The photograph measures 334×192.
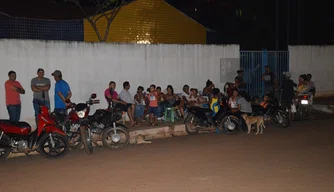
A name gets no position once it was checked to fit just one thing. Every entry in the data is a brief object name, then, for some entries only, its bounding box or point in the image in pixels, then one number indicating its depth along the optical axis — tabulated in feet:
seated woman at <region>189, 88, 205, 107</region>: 42.80
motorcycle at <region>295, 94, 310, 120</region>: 45.73
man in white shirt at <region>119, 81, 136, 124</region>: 39.99
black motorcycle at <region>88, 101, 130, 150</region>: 31.32
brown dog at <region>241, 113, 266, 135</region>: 37.52
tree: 56.18
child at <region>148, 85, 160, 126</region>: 40.50
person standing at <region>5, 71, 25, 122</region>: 33.81
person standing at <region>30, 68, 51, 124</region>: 35.58
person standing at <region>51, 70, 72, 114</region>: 34.88
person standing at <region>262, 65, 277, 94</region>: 52.28
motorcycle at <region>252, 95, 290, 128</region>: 40.65
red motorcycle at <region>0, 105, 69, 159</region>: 27.81
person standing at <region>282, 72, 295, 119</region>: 44.57
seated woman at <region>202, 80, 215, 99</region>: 46.57
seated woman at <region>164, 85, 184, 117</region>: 42.06
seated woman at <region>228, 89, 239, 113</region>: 38.74
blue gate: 55.01
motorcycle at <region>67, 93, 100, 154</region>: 29.60
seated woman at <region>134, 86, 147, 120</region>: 41.37
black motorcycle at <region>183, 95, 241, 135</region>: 37.52
